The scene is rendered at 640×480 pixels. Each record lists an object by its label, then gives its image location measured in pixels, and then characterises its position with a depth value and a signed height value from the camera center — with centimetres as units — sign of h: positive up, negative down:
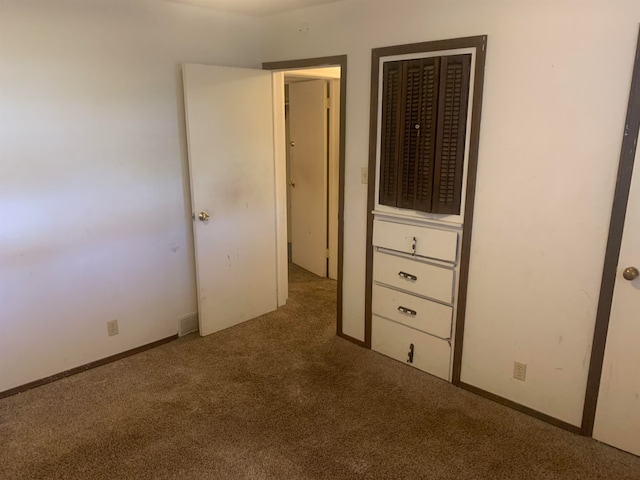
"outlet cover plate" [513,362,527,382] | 254 -123
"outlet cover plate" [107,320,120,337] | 309 -122
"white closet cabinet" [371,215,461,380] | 277 -92
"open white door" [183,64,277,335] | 319 -32
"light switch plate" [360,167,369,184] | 303 -19
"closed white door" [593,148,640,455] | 208 -98
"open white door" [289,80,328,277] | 438 -27
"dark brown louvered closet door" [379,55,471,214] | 251 +8
